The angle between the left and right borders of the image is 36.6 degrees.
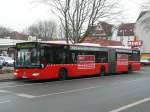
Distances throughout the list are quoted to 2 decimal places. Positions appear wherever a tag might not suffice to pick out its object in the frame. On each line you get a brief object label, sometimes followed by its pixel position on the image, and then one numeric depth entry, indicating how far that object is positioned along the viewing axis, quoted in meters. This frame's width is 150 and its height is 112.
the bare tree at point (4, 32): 70.76
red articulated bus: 14.77
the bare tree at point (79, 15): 27.35
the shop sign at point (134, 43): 46.02
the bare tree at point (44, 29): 66.93
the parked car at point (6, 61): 31.13
